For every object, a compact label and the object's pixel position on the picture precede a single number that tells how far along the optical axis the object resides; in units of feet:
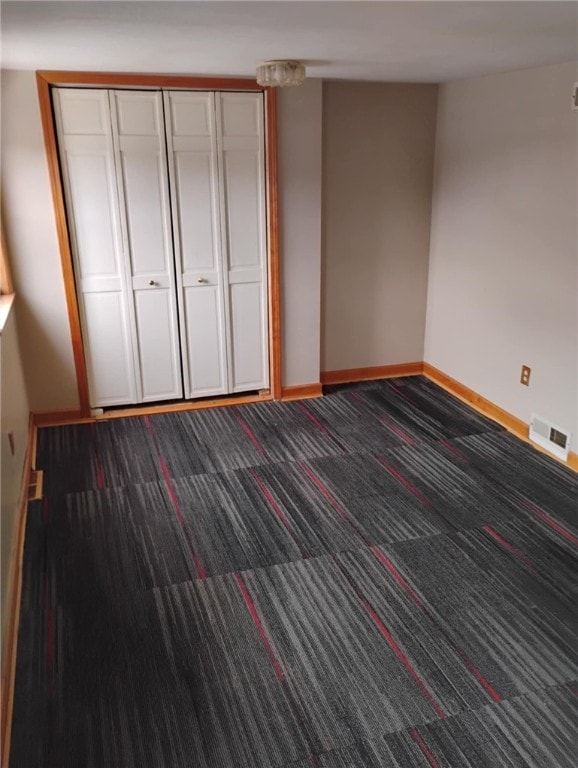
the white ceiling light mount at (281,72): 10.24
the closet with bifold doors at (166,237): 12.35
